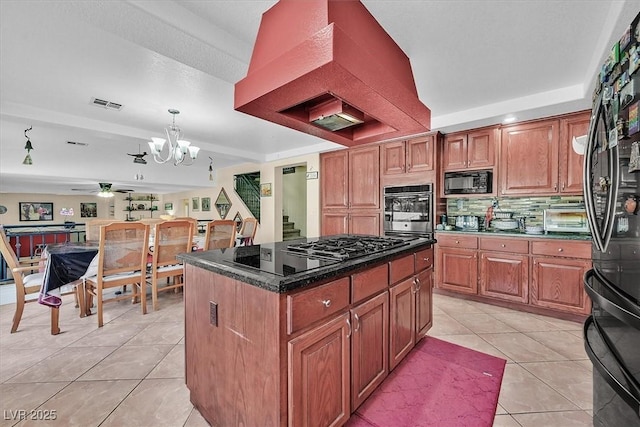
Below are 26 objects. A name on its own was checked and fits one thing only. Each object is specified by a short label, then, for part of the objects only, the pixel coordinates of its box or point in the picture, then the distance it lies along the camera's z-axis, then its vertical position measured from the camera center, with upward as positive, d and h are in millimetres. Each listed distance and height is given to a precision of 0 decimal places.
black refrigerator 908 -106
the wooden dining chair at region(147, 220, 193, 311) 3041 -427
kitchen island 1048 -565
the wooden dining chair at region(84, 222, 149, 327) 2676 -518
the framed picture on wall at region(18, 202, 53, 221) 11516 +40
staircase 6588 -494
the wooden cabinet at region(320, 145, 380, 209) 4211 +528
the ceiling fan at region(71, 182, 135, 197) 7880 +694
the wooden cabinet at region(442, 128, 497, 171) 3381 +779
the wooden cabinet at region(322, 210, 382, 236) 4215 -199
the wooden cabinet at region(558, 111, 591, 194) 2861 +578
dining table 2469 -558
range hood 1085 +614
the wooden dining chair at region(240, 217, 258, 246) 5039 -334
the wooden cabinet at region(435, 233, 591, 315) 2715 -684
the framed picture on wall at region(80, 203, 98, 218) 13308 +80
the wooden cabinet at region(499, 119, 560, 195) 3010 +590
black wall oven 3664 -5
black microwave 3385 +354
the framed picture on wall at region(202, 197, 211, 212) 8484 +224
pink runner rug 1485 -1153
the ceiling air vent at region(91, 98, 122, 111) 2979 +1228
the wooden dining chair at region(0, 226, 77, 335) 2467 -710
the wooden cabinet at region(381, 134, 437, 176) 3654 +770
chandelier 3454 +861
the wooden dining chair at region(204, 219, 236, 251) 3258 -295
